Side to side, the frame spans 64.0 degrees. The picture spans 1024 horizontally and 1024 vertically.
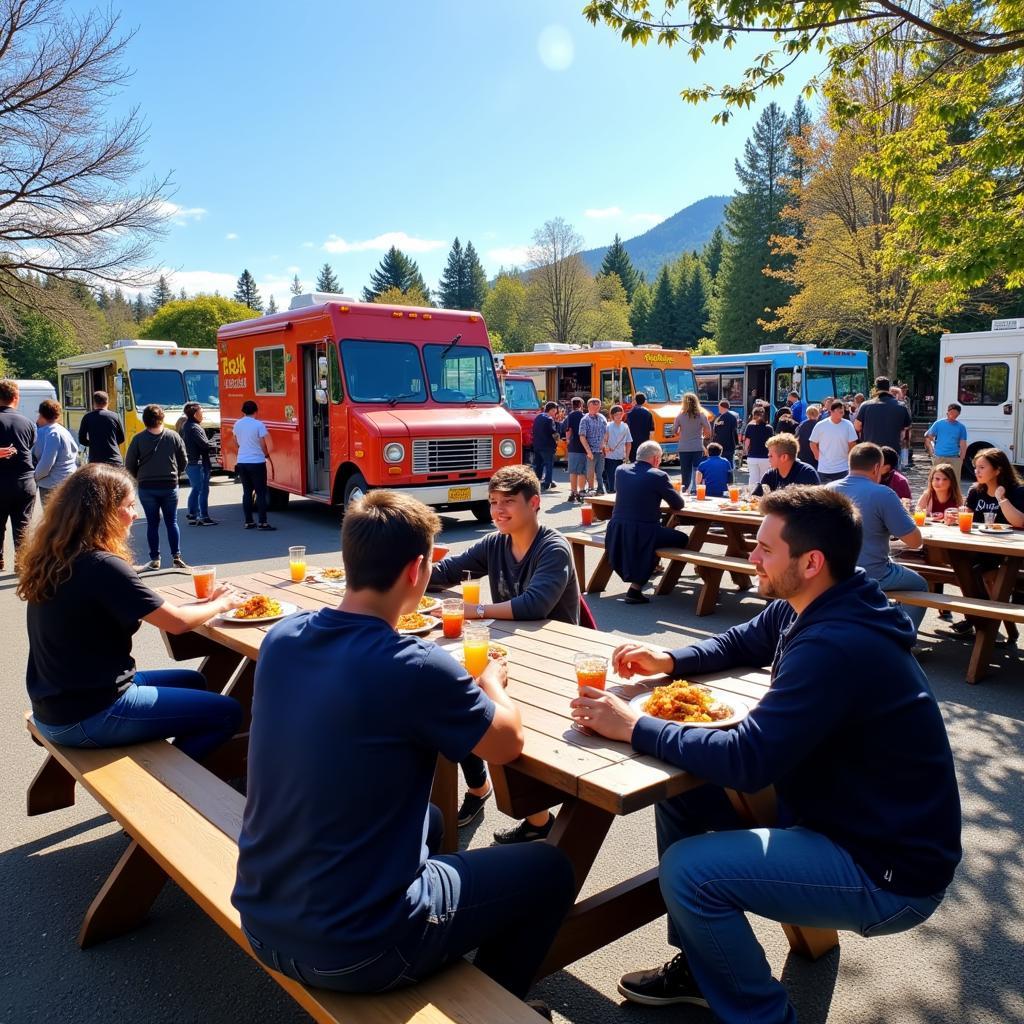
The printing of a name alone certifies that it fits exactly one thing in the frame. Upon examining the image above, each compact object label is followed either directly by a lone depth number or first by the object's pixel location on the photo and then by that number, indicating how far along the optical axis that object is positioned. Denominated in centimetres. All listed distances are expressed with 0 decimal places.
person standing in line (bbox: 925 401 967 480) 1267
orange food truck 1977
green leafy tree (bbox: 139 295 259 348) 5647
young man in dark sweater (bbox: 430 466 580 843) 395
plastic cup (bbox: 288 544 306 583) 484
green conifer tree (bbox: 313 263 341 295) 10175
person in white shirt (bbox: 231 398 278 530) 1238
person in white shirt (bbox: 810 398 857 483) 1159
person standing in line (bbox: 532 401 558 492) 1691
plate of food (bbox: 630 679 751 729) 254
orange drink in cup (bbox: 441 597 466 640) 352
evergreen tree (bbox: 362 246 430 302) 8400
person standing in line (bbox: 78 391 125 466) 1109
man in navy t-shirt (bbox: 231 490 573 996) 187
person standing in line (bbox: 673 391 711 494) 1472
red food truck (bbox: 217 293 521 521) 1119
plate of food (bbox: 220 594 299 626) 392
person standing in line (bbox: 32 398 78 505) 982
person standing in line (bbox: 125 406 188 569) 970
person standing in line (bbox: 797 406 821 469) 1370
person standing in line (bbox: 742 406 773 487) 1394
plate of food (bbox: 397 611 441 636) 360
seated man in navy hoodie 215
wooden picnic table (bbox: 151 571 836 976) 230
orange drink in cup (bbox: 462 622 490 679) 300
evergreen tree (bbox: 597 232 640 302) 7544
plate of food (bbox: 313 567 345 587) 484
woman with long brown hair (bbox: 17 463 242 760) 316
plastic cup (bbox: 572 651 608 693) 283
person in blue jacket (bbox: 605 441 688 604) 797
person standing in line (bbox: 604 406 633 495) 1506
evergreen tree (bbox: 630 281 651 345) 6612
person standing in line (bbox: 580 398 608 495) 1538
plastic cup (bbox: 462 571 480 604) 400
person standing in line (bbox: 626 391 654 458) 1541
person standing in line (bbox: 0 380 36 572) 894
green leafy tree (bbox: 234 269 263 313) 10982
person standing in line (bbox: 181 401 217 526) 1213
